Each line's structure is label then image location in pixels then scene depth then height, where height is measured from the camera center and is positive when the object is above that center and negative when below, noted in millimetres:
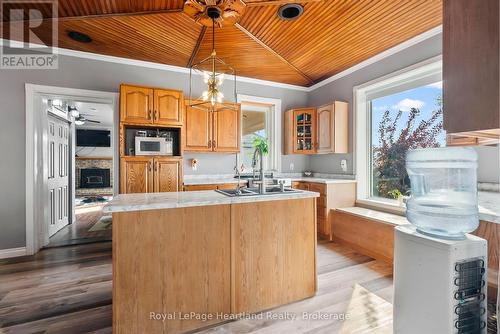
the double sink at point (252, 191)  2043 -240
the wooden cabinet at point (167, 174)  3365 -116
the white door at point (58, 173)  3781 -117
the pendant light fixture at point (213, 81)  2034 +791
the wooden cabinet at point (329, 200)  3736 -562
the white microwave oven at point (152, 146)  3348 +304
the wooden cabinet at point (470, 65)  890 +414
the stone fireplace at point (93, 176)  8344 -350
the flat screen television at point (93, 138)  8195 +1045
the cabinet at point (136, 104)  3197 +879
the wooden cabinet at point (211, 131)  3738 +596
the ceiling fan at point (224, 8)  1936 +1365
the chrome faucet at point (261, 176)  2096 -93
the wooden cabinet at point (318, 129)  3979 +674
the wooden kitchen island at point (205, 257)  1618 -719
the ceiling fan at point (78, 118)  4504 +1280
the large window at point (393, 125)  2979 +597
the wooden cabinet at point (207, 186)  3531 -318
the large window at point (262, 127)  4609 +799
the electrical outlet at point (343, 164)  4074 +18
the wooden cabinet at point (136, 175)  3191 -120
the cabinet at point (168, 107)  3387 +888
